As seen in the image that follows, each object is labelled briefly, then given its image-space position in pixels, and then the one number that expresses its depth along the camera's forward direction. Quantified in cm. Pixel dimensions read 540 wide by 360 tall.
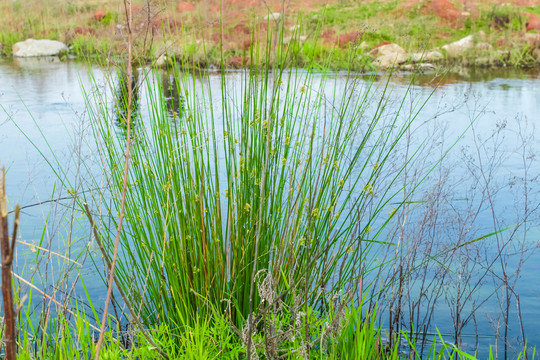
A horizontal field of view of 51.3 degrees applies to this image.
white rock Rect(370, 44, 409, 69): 1055
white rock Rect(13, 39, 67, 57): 1328
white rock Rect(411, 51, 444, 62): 1065
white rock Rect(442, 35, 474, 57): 1136
